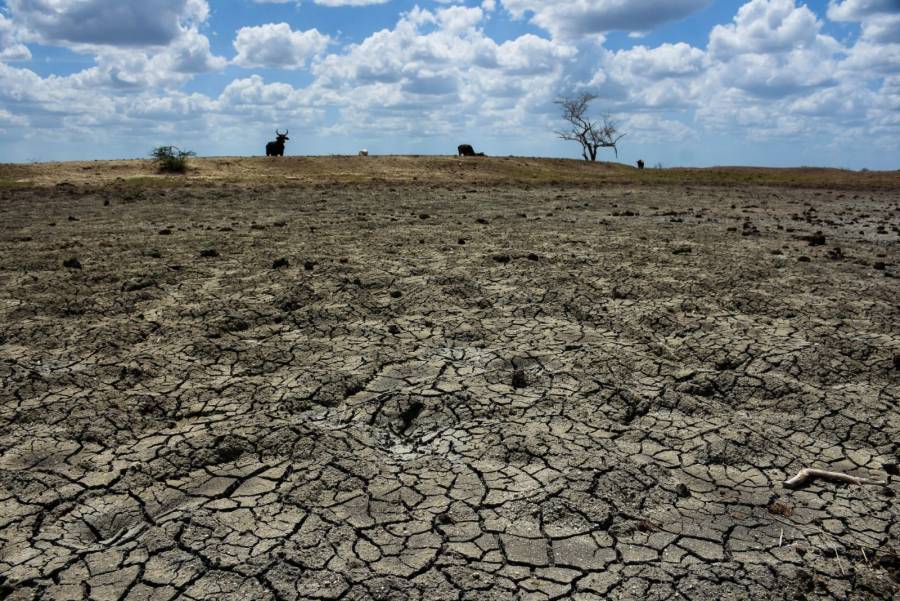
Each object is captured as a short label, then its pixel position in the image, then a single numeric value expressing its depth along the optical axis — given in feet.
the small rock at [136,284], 24.07
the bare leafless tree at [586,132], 188.17
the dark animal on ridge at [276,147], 126.11
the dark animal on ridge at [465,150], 151.33
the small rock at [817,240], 35.50
